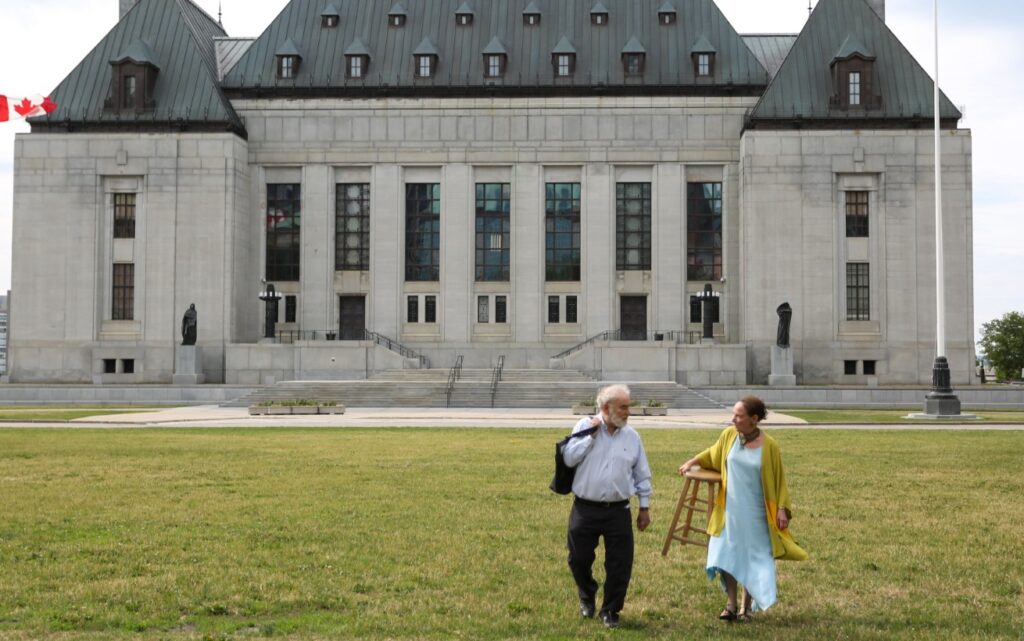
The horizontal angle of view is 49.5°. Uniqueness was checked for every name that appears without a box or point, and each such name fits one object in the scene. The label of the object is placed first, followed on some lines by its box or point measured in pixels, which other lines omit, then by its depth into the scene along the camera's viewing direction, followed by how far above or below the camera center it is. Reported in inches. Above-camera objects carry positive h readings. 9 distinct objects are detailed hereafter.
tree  4338.1 +0.5
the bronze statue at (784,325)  2242.9 +41.5
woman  382.0 -59.9
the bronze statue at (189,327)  2305.6 +33.4
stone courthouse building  2423.7 +335.8
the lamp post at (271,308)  2417.6 +78.2
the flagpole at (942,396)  1551.4 -70.3
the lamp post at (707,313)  2347.4 +68.3
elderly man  376.8 -49.8
